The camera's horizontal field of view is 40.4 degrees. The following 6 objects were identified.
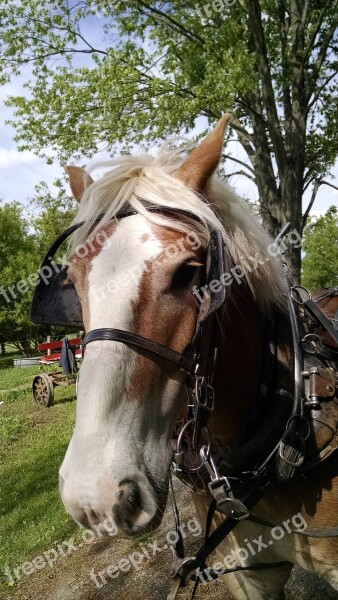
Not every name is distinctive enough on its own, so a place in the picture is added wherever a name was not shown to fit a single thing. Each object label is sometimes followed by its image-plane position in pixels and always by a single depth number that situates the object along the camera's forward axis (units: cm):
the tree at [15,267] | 2650
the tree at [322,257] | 3844
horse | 133
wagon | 1052
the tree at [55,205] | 1090
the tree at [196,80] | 800
